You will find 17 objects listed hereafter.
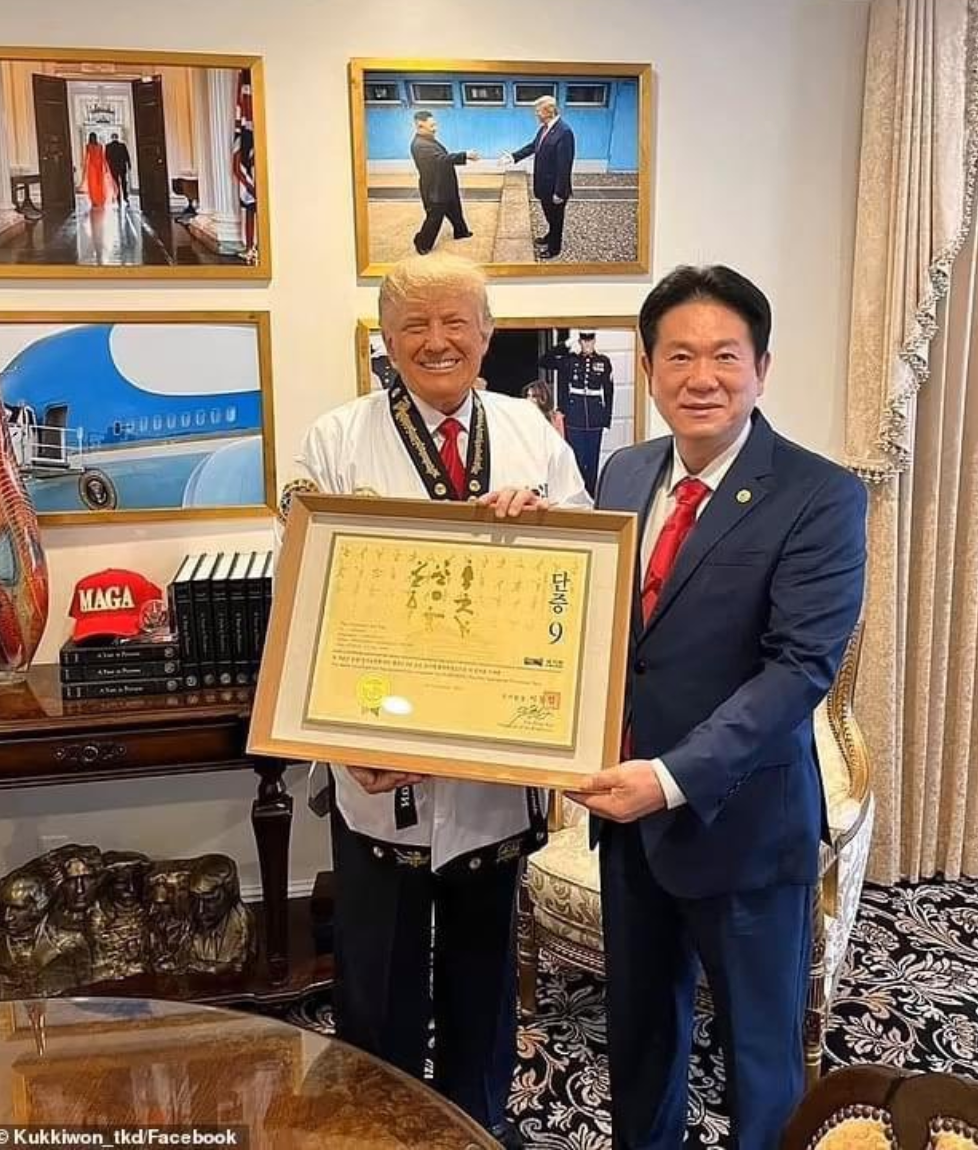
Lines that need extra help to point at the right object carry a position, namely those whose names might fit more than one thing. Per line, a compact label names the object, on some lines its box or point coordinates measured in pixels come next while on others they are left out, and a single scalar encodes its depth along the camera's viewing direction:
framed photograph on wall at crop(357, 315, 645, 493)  2.91
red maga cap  2.58
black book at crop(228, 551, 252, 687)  2.54
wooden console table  2.39
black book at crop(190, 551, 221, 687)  2.52
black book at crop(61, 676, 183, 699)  2.49
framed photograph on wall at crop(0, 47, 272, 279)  2.59
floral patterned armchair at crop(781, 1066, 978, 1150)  0.90
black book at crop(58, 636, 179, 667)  2.49
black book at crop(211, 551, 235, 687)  2.53
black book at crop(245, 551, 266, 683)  2.55
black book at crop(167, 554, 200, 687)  2.51
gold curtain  2.85
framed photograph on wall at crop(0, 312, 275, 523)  2.69
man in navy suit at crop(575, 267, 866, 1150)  1.58
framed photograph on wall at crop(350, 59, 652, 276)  2.75
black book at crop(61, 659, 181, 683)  2.49
